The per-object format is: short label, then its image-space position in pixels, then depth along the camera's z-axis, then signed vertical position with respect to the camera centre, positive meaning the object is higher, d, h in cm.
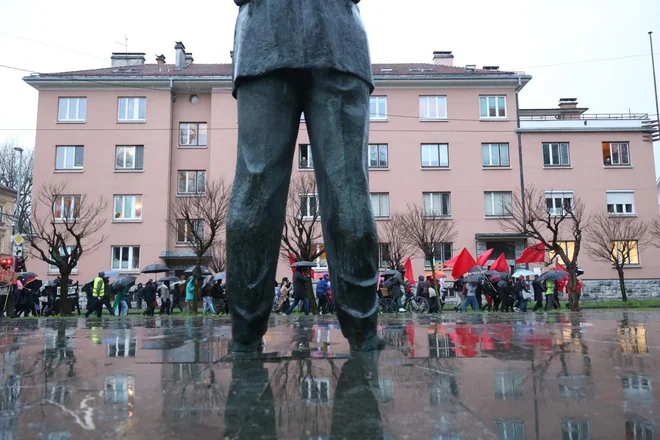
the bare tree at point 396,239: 3357 +238
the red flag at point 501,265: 2823 +58
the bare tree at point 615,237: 3441 +240
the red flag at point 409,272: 2791 +25
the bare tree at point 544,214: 3444 +385
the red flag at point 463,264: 2466 +57
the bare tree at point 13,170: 4934 +1034
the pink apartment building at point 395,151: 3731 +859
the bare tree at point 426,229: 3144 +291
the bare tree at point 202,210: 3064 +403
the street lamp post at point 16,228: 2647 +408
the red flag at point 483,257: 2730 +93
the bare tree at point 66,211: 3509 +434
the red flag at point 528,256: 2777 +100
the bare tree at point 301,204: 3081 +422
